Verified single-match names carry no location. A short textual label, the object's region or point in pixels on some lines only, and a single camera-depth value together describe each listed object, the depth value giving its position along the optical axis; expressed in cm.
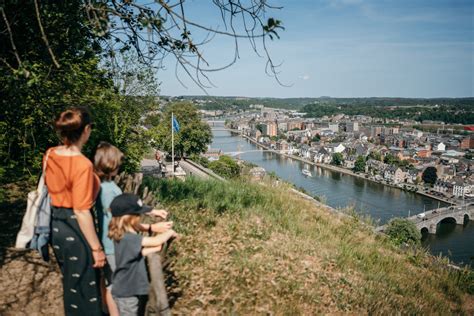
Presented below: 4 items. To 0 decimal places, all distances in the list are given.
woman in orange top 179
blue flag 1675
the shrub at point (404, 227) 2553
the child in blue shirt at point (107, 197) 204
